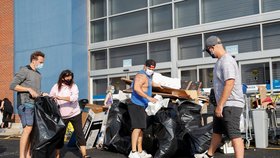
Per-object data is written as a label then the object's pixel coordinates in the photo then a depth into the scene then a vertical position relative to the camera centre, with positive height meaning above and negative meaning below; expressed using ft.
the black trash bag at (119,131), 24.90 -2.79
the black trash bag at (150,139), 23.49 -3.11
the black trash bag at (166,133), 21.72 -2.56
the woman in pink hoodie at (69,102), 20.83 -0.70
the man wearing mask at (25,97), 19.03 -0.35
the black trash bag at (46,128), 18.85 -1.89
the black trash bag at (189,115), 23.67 -1.67
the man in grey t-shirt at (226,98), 16.16 -0.44
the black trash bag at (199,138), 21.86 -2.87
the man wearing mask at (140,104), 21.85 -0.89
